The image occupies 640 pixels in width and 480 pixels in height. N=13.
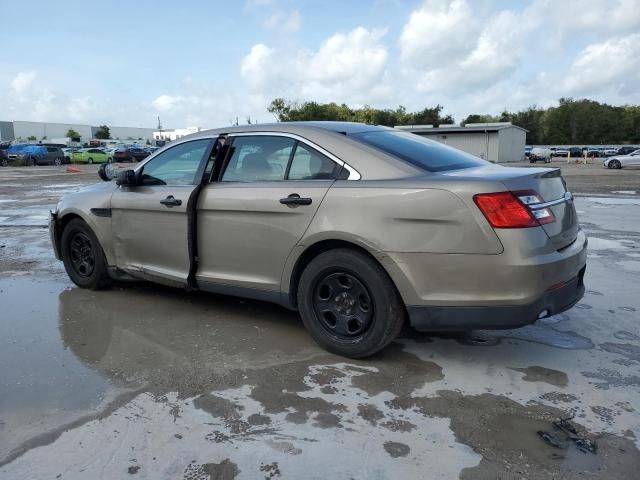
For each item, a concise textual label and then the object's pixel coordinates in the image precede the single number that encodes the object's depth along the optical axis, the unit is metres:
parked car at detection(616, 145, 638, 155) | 55.48
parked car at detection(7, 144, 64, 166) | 44.06
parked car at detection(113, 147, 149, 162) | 47.22
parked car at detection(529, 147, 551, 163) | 50.79
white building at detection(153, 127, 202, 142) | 101.25
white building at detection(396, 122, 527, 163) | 53.41
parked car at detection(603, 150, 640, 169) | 35.06
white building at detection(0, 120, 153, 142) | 106.62
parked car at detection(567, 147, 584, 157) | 64.69
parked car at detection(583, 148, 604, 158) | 66.13
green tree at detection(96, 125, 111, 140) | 114.81
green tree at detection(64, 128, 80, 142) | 106.56
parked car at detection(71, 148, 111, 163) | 47.56
